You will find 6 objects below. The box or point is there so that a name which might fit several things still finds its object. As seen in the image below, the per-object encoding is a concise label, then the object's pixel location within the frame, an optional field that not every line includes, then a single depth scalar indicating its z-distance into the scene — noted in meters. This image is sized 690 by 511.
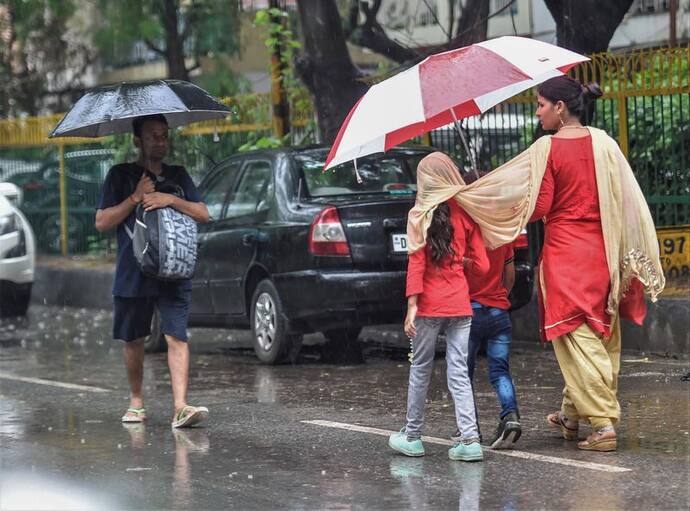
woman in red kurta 14.37
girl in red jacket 13.91
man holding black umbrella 16.97
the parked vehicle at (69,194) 41.09
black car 21.61
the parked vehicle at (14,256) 31.33
